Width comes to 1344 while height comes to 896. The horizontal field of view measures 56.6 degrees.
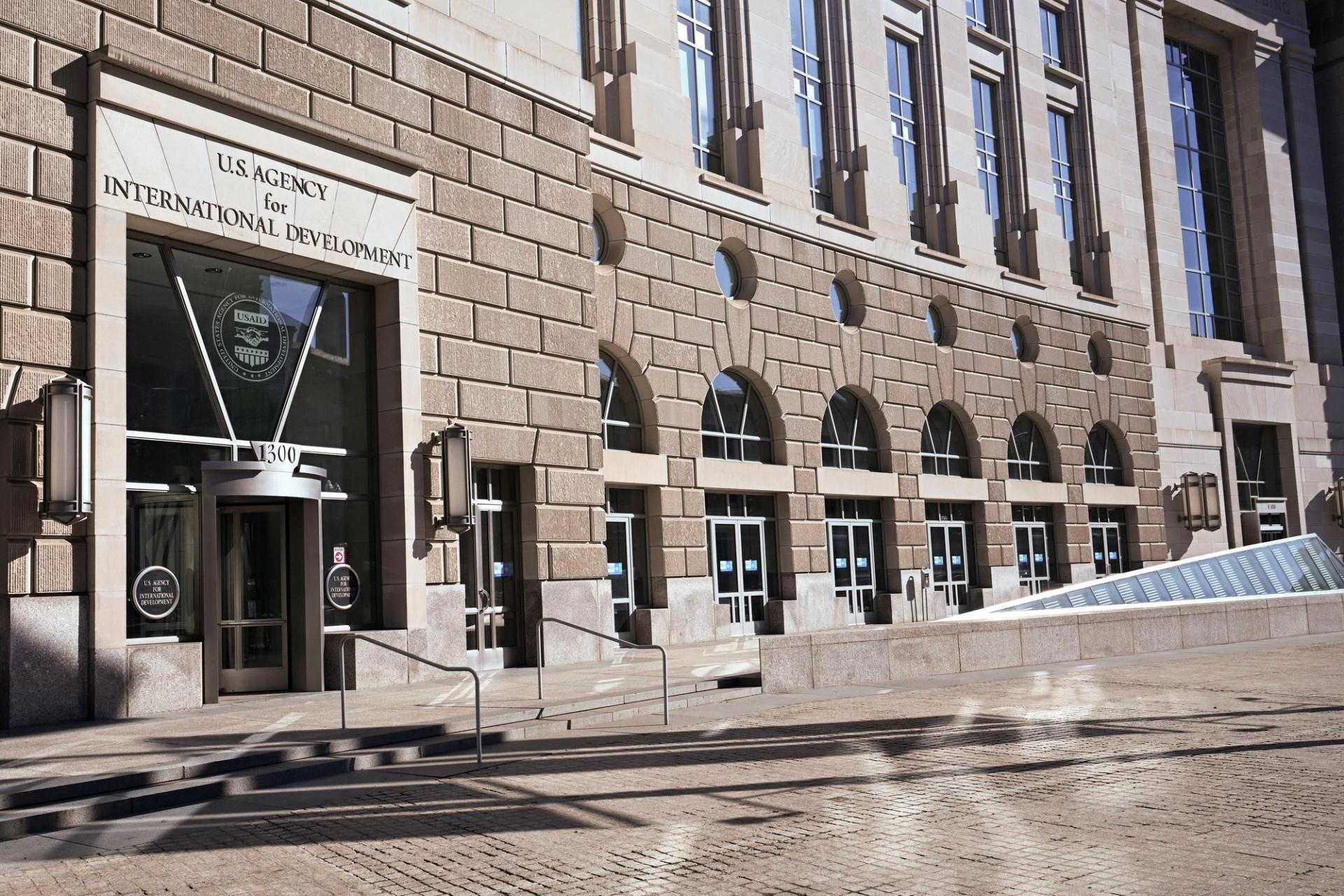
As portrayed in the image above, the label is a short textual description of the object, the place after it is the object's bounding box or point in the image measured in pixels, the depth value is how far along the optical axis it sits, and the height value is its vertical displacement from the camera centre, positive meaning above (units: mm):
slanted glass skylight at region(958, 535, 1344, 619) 24406 -442
